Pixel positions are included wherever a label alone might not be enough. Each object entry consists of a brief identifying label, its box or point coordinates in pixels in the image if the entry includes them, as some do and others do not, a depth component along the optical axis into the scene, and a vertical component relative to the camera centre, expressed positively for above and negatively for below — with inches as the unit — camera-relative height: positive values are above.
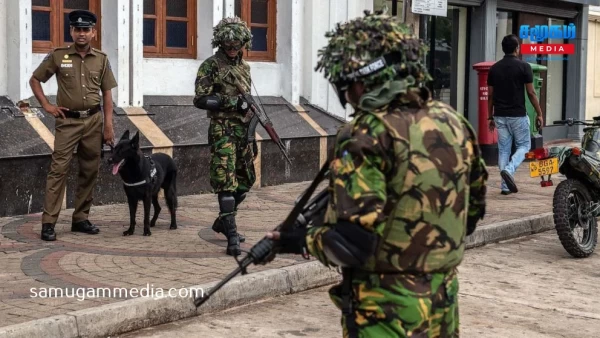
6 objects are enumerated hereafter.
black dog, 329.7 -33.2
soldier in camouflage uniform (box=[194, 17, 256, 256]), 299.9 -10.9
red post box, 614.5 -30.4
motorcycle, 334.3 -39.0
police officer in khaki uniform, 329.4 -13.0
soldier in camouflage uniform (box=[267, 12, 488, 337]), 123.5 -14.5
